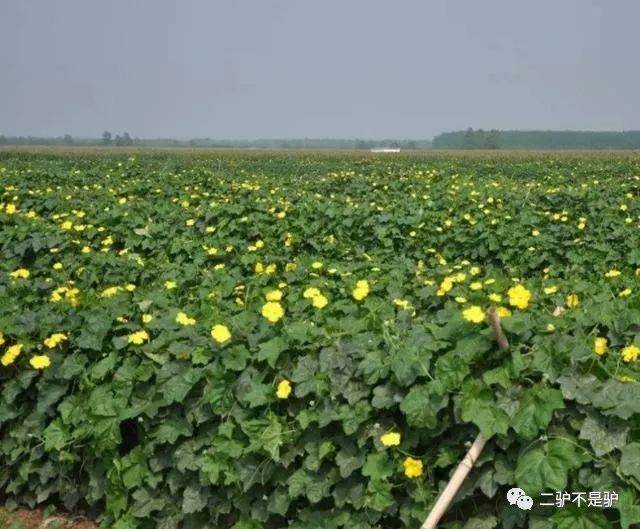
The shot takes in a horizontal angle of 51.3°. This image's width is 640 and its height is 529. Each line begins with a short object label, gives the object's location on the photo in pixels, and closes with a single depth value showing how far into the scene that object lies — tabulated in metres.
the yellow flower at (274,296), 3.43
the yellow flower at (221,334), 2.90
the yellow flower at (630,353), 2.48
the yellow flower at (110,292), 3.88
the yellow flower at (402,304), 3.40
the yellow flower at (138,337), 3.14
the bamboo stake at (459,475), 2.35
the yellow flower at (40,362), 3.31
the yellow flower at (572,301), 3.13
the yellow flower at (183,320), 3.19
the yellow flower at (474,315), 2.58
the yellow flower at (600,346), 2.45
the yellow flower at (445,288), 3.66
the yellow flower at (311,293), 3.49
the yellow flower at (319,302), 3.32
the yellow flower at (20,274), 4.52
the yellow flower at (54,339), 3.34
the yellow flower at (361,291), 3.41
